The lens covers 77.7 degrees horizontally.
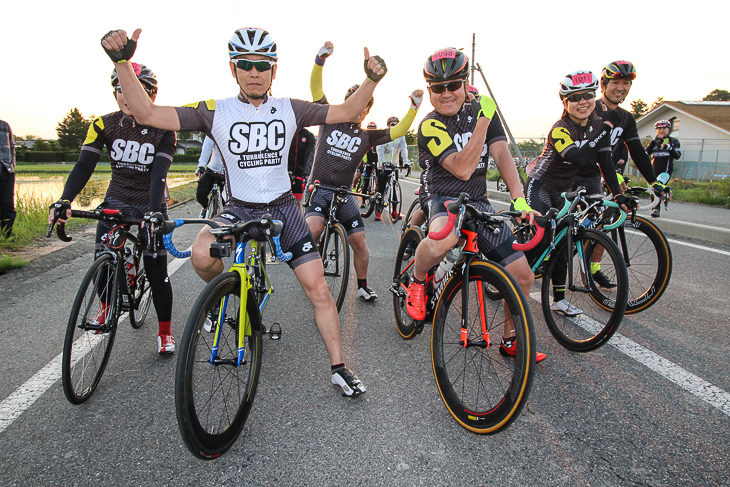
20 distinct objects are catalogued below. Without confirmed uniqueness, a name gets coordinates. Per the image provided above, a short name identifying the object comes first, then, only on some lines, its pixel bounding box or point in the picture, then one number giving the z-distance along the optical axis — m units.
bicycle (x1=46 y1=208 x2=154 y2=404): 2.86
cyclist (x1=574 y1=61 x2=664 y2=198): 4.71
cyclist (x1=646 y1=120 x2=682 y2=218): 13.11
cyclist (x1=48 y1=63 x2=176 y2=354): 3.49
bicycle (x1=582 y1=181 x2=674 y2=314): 4.16
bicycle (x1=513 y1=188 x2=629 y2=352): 3.38
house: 24.03
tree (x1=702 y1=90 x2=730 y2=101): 69.91
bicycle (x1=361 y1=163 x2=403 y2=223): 11.98
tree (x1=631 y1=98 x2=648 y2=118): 72.88
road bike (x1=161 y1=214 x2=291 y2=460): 2.20
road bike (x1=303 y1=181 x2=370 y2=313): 4.89
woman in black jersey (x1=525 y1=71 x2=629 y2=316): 4.14
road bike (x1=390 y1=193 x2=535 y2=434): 2.39
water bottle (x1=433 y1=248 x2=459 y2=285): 3.07
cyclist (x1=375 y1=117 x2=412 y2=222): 12.15
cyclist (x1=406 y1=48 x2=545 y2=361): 2.94
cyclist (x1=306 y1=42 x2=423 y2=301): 5.01
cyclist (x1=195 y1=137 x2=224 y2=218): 7.70
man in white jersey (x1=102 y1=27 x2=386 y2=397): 2.93
